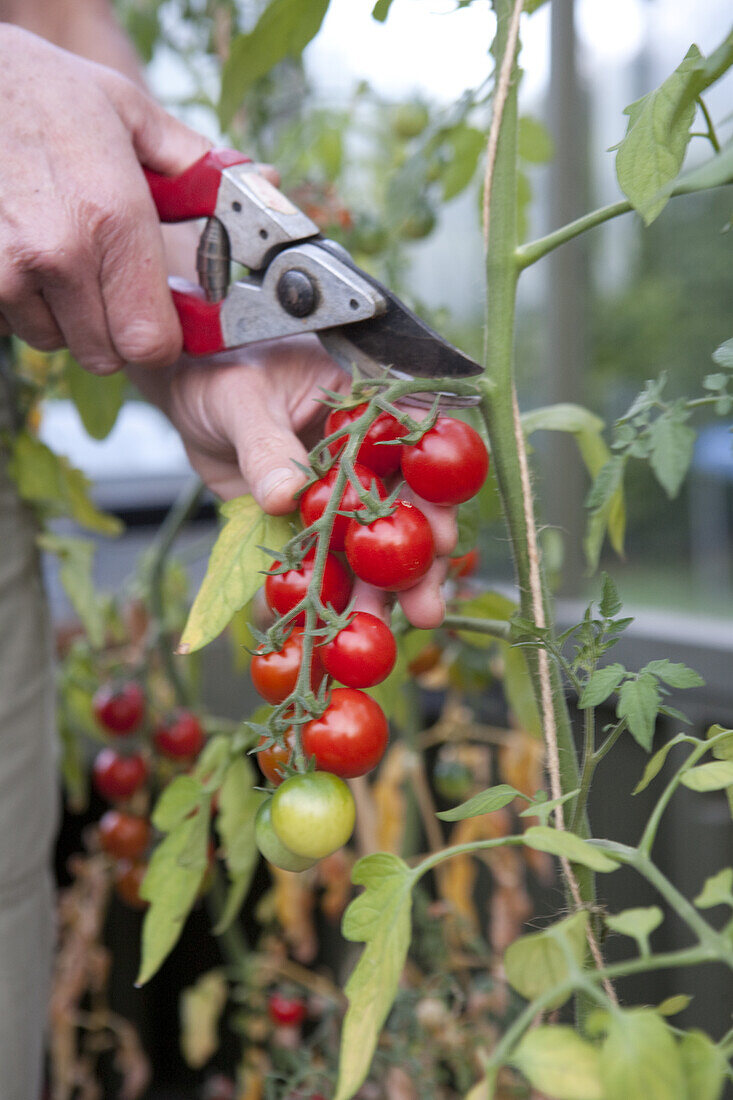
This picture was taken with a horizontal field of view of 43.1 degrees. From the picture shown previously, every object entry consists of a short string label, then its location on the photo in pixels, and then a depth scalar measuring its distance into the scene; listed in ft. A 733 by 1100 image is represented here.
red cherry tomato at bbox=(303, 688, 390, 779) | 1.28
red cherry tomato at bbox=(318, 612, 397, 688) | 1.31
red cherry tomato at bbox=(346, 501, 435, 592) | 1.32
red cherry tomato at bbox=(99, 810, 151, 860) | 3.26
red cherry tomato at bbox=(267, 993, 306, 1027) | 3.23
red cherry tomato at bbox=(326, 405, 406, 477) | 1.49
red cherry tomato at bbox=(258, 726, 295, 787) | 1.40
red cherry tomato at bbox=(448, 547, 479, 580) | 2.36
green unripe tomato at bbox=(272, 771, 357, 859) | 1.22
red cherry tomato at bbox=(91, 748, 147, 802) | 3.18
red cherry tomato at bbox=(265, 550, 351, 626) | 1.38
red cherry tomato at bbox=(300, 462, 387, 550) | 1.38
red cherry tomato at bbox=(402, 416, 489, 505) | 1.38
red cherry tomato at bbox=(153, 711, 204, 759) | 3.21
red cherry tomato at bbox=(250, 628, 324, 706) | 1.39
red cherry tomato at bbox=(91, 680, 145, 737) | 3.17
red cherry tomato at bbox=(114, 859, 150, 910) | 3.30
